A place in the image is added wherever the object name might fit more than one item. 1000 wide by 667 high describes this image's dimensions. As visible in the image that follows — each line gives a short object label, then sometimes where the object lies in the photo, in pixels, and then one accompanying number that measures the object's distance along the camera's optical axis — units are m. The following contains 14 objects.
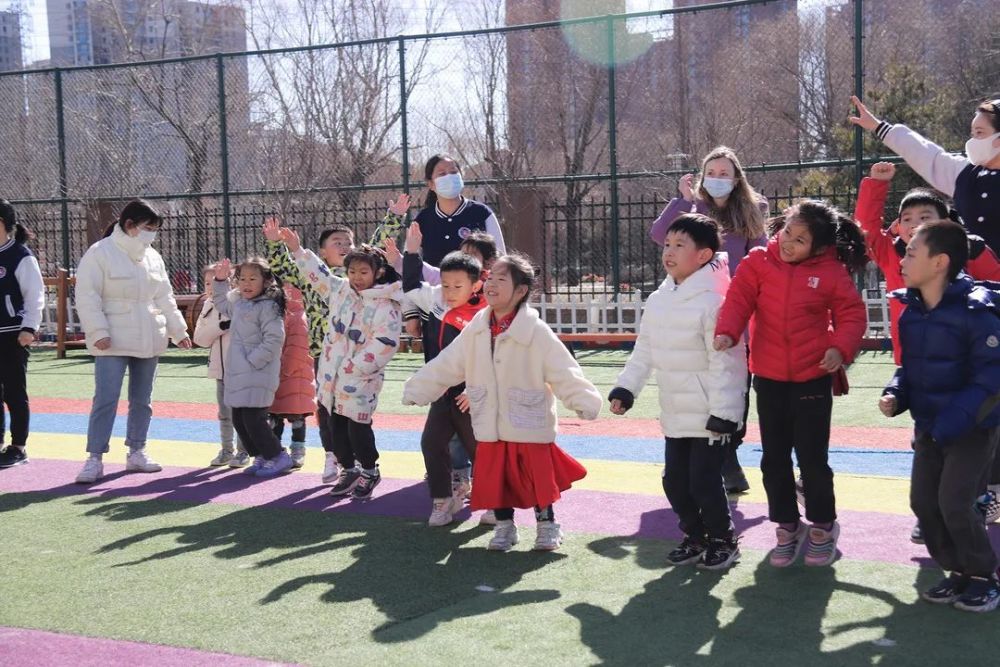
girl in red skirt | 5.67
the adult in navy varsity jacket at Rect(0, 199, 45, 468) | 8.52
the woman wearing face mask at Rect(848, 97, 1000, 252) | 5.62
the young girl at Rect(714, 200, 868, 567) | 5.04
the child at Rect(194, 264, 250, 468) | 8.12
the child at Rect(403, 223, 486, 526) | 6.28
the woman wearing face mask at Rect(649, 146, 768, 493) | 6.25
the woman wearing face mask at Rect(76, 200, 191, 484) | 7.89
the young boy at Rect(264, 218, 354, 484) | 7.48
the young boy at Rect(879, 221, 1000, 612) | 4.39
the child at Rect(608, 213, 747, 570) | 5.11
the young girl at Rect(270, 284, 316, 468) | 8.09
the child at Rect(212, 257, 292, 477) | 7.70
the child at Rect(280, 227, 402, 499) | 6.90
